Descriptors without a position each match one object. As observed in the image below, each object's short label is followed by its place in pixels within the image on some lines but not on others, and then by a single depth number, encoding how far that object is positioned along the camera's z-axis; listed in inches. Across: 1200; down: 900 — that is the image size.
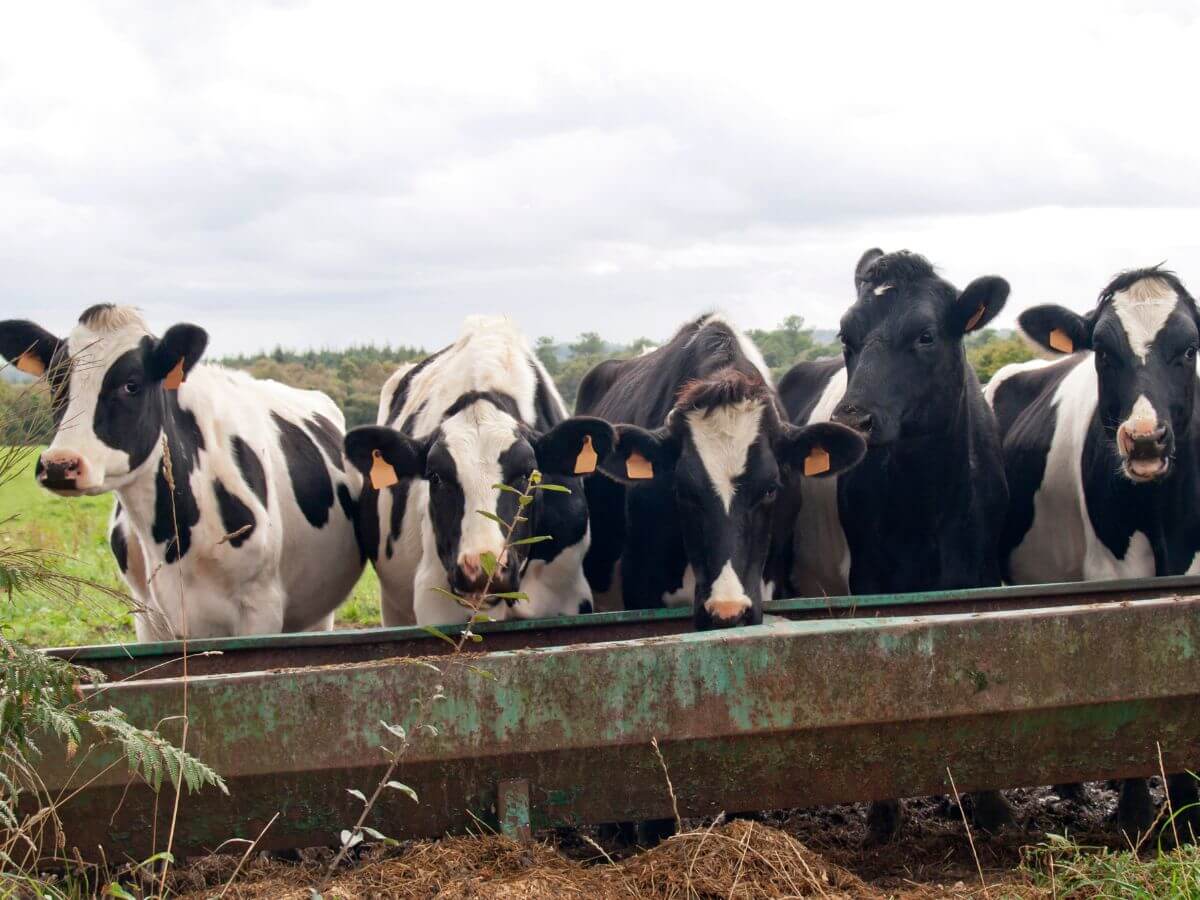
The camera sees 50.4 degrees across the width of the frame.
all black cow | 230.2
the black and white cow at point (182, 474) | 223.1
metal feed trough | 131.8
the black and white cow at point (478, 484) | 209.9
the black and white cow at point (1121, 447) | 218.5
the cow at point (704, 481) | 200.5
